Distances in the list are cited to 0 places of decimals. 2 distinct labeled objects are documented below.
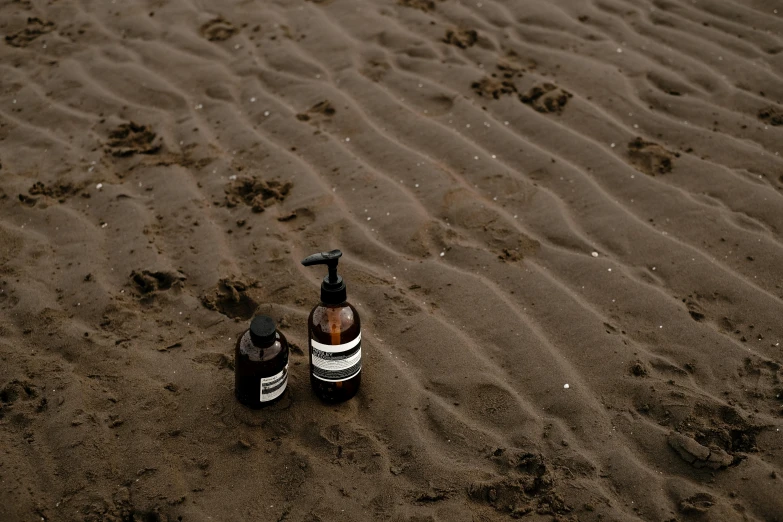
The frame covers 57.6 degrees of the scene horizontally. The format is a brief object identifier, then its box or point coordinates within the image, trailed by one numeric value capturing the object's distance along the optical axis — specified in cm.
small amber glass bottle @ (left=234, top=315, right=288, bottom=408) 246
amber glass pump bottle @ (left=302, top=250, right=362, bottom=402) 242
